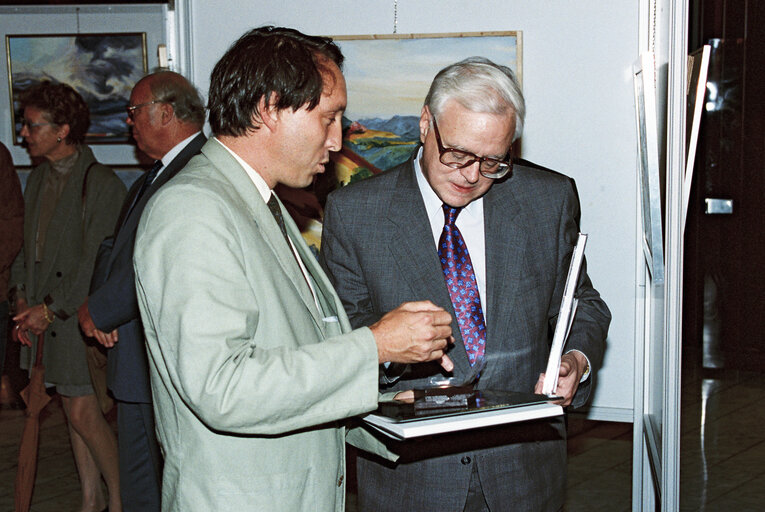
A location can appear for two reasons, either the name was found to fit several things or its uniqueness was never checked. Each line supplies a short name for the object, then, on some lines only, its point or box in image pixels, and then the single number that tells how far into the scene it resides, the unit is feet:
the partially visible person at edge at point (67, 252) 14.20
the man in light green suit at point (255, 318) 5.08
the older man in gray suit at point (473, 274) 7.43
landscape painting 14.47
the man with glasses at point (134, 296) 11.30
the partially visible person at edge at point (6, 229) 15.12
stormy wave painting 21.30
